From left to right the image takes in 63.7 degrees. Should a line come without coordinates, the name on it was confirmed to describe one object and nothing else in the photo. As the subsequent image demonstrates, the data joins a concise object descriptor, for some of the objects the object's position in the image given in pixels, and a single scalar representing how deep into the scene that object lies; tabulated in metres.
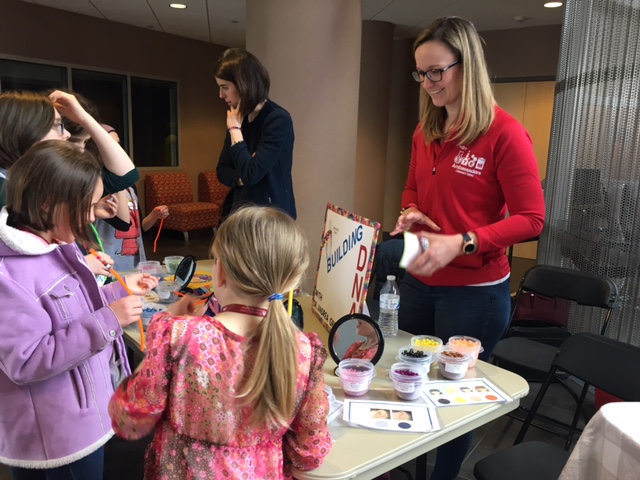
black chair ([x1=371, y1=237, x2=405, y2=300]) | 3.53
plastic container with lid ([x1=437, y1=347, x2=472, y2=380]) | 1.48
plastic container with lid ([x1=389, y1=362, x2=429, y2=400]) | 1.37
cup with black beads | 1.48
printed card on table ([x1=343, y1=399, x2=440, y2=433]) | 1.25
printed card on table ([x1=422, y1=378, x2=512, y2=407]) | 1.38
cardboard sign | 1.60
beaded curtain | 2.89
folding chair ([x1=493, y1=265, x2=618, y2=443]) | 2.56
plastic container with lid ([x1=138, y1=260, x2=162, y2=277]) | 2.26
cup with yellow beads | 1.57
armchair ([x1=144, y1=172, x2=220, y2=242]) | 7.79
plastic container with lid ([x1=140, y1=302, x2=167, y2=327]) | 1.88
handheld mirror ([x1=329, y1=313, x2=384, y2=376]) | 1.52
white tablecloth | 1.19
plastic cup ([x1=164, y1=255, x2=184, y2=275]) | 2.41
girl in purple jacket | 1.20
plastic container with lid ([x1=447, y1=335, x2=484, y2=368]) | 1.53
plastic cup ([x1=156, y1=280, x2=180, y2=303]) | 2.12
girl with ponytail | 1.00
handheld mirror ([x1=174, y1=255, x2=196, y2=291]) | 2.16
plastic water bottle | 1.77
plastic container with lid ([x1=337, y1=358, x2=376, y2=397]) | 1.39
